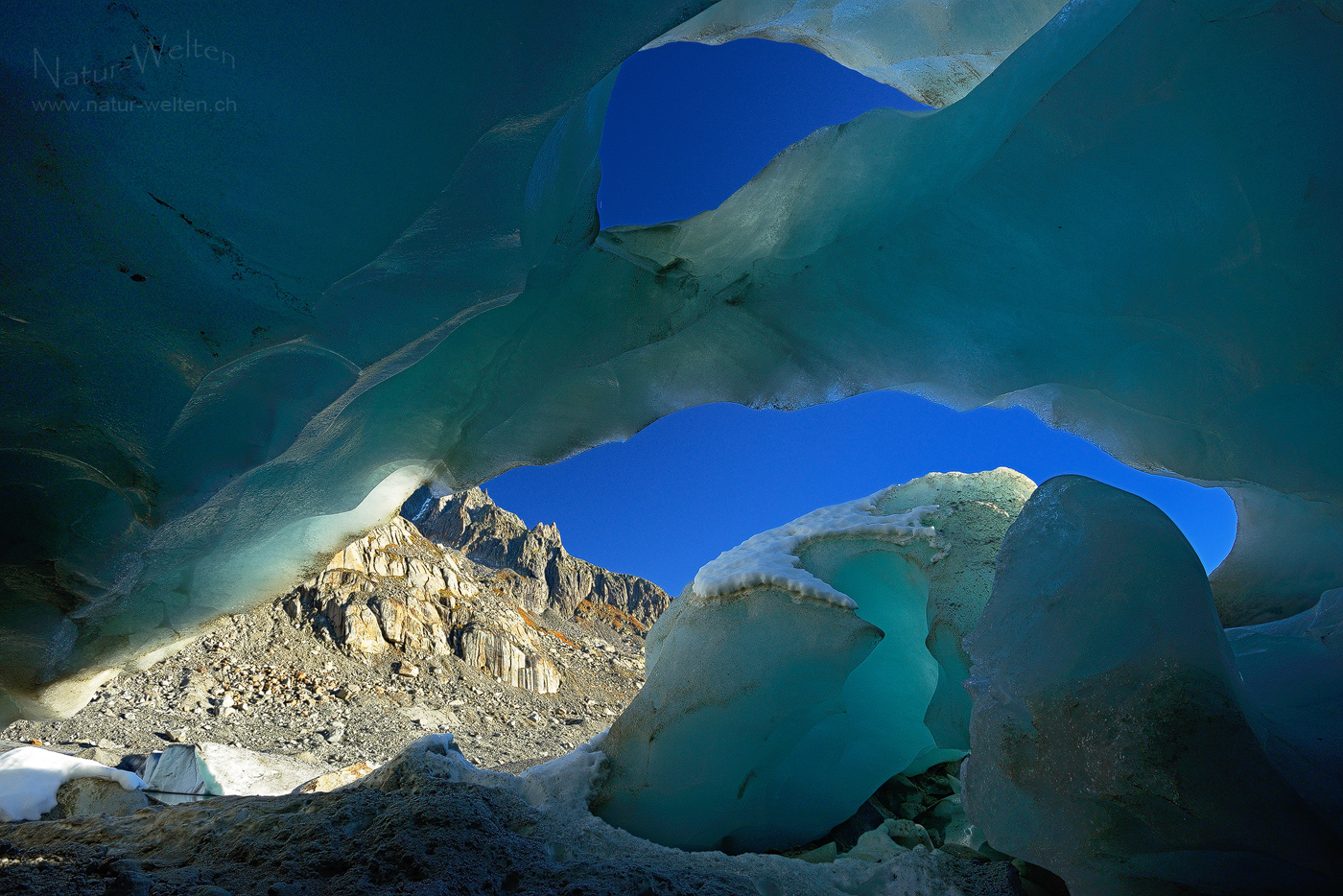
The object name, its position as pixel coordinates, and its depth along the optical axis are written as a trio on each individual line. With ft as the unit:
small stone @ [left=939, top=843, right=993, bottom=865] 9.17
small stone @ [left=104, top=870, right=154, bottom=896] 4.98
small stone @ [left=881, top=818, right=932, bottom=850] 12.84
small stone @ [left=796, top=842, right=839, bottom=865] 11.70
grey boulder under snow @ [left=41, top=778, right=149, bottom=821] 14.75
